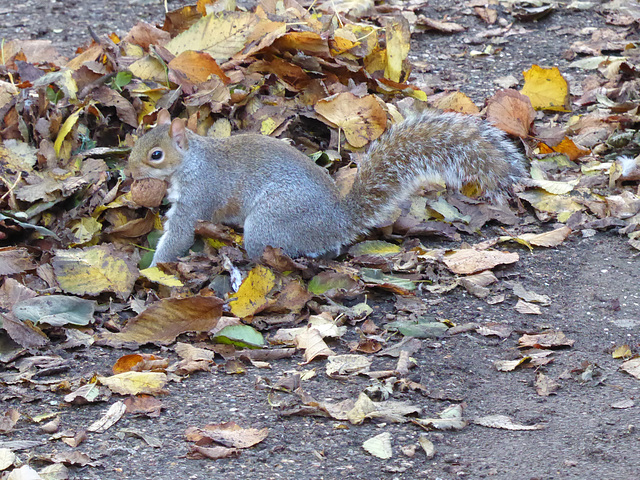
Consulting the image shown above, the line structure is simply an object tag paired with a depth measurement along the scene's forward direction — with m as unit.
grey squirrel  6.18
